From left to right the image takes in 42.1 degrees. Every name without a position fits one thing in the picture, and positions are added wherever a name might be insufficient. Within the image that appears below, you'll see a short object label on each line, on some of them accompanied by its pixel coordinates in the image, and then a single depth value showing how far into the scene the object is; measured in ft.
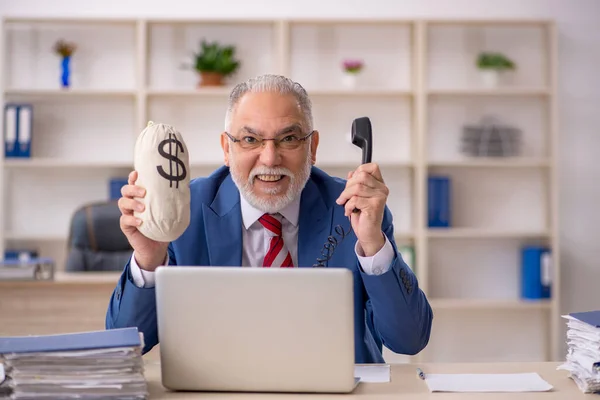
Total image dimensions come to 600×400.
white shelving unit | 15.76
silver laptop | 4.40
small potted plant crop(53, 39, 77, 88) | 15.20
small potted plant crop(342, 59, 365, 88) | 15.28
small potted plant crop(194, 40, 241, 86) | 15.12
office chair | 11.68
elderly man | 5.90
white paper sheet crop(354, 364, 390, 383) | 4.97
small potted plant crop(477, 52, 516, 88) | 15.37
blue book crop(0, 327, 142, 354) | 4.28
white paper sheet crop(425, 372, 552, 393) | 4.67
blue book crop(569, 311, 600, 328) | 4.80
